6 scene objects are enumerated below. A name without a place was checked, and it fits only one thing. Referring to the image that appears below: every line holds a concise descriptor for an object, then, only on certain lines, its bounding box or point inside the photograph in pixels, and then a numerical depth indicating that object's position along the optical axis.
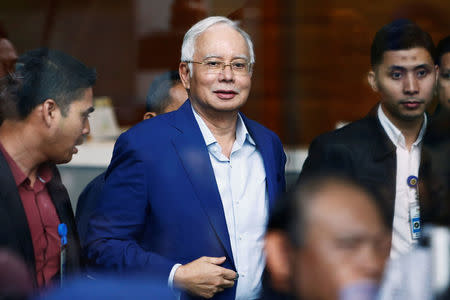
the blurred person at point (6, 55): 4.94
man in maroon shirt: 3.88
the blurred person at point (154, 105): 4.84
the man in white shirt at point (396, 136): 4.14
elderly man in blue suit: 4.11
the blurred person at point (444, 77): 4.30
